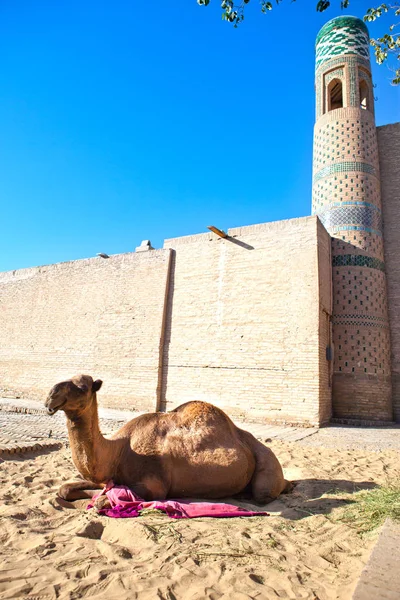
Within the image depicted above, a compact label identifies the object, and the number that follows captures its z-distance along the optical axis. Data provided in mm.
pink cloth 3161
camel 3400
